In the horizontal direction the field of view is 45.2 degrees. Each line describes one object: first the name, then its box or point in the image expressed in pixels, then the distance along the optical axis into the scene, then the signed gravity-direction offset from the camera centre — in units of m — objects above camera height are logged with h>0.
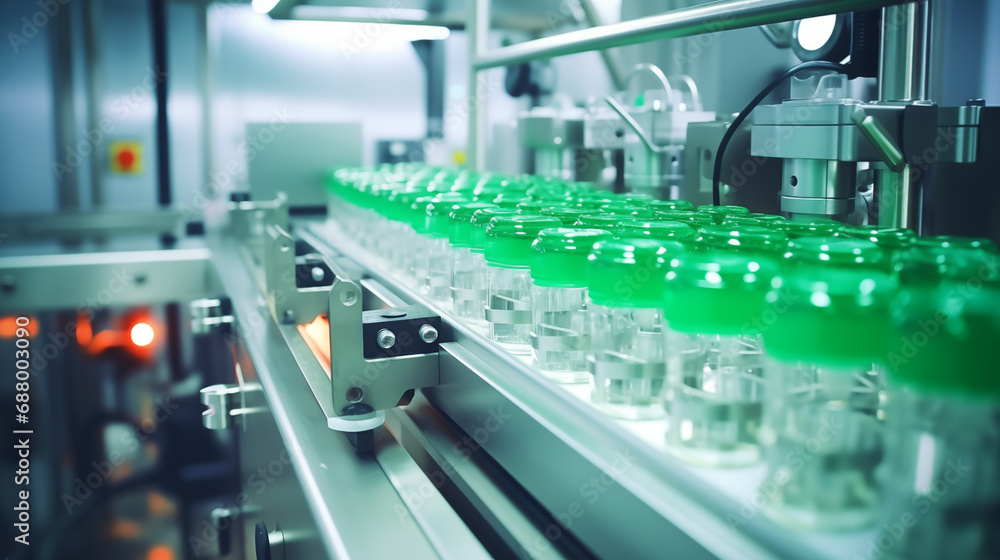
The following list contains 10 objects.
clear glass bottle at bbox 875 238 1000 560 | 0.27 -0.06
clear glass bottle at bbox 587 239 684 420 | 0.34 -0.04
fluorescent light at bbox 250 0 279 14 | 0.97 +0.19
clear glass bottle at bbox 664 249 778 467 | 0.31 -0.04
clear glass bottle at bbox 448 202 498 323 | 0.46 -0.04
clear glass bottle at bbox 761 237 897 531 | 0.29 -0.06
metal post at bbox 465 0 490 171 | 0.84 +0.08
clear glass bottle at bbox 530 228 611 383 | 0.38 -0.05
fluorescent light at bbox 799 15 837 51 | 0.50 +0.07
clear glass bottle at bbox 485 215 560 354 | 0.41 -0.04
